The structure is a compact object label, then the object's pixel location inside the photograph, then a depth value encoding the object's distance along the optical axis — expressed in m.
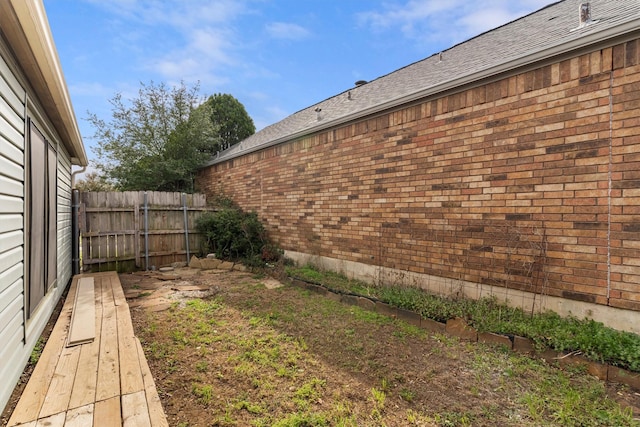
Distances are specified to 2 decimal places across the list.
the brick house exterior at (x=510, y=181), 2.84
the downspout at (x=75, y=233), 6.43
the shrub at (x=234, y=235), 7.52
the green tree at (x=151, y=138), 10.52
